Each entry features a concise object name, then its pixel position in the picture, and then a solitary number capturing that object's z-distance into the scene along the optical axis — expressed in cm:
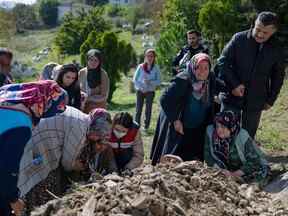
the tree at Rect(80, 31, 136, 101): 1717
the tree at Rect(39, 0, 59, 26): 6569
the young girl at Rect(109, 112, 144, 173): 483
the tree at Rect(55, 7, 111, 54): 2739
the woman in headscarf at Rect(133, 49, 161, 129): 929
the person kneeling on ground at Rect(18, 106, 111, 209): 399
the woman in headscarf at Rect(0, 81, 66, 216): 315
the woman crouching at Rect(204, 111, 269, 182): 475
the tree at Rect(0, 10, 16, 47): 3197
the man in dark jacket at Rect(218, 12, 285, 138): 523
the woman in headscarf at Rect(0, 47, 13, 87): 612
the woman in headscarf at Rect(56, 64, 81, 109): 550
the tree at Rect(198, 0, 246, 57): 1528
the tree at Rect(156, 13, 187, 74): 1757
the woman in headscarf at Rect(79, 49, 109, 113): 693
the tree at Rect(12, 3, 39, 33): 5659
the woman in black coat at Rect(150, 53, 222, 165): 488
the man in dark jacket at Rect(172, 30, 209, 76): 737
